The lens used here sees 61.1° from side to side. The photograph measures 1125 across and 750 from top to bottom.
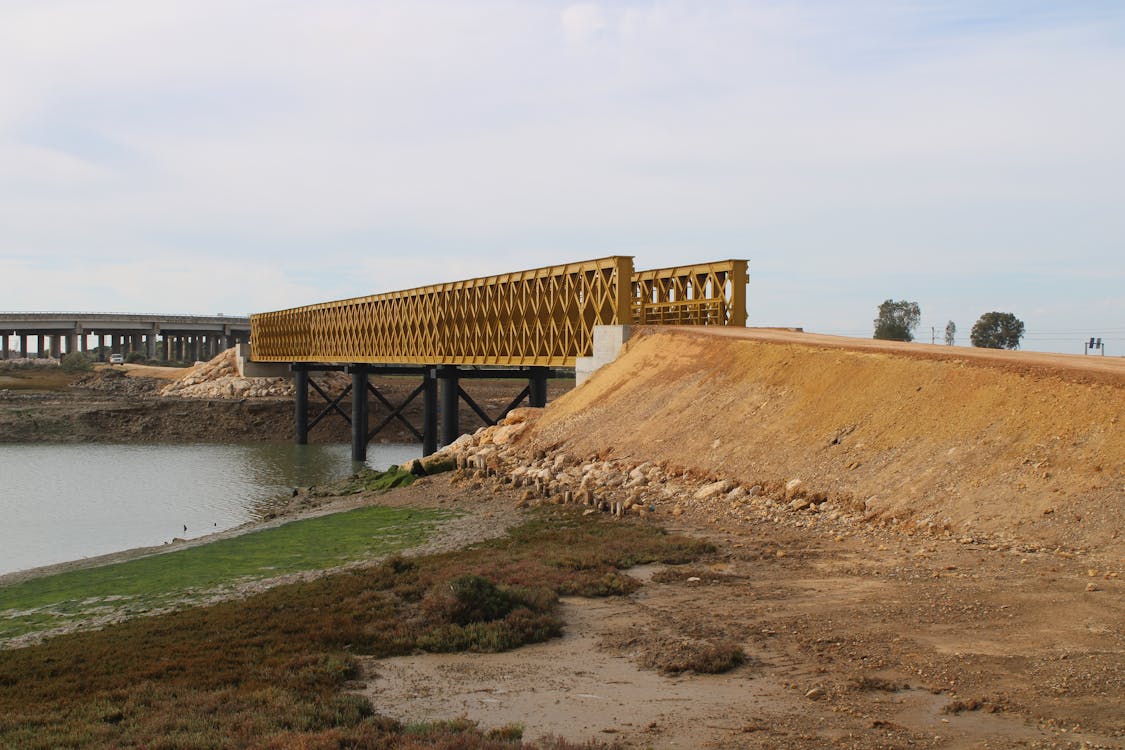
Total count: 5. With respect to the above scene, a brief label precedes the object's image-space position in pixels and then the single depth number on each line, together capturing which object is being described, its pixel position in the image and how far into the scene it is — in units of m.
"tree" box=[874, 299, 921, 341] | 78.31
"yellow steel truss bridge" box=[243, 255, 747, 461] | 36.00
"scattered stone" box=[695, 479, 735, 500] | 21.61
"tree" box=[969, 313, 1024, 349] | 74.38
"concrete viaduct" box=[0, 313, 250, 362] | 134.50
